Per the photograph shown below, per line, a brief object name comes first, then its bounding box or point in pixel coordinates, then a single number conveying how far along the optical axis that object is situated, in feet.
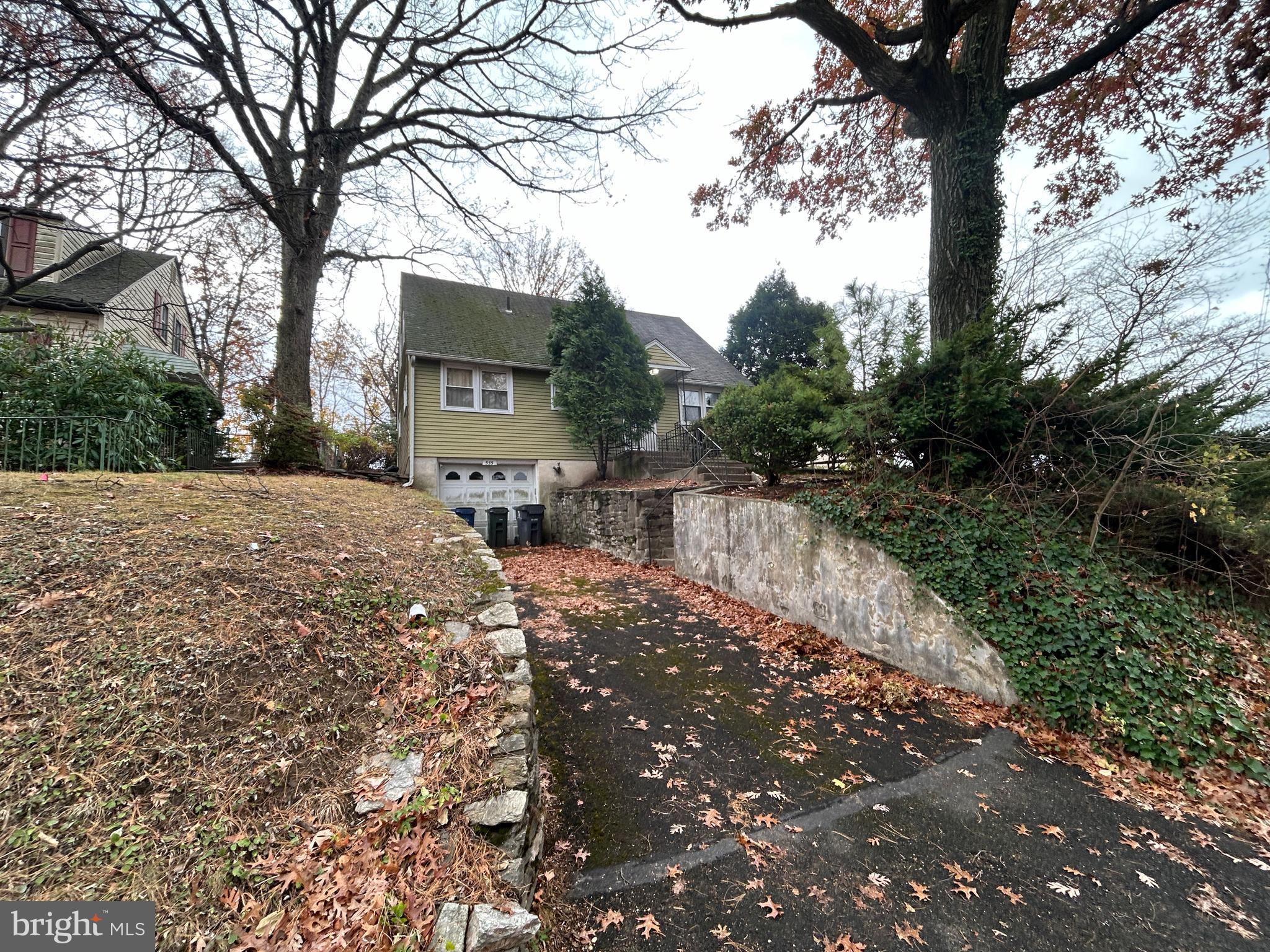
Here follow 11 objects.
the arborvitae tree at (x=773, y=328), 55.77
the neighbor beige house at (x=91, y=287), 33.32
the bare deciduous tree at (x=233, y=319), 51.13
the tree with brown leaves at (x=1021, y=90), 16.90
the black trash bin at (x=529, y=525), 37.91
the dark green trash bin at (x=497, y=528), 37.24
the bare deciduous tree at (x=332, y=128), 23.07
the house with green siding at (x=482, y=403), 36.88
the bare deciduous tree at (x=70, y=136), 15.05
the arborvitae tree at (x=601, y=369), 37.52
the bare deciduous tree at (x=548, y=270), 64.59
